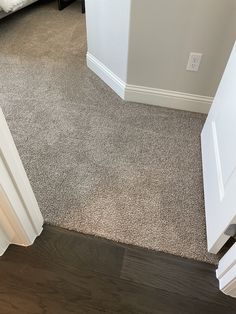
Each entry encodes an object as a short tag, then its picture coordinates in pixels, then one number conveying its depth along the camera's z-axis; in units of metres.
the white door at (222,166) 0.98
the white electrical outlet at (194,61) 1.58
